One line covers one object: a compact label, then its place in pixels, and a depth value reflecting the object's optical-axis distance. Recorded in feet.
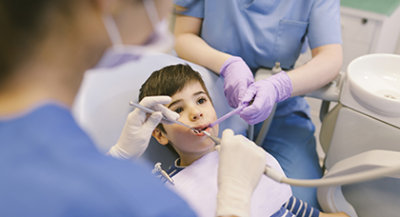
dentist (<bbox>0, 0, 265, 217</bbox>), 1.37
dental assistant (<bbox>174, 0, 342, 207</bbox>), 3.94
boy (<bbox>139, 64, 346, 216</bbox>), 3.61
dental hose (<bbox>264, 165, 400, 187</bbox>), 2.08
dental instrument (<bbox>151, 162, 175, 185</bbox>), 3.52
